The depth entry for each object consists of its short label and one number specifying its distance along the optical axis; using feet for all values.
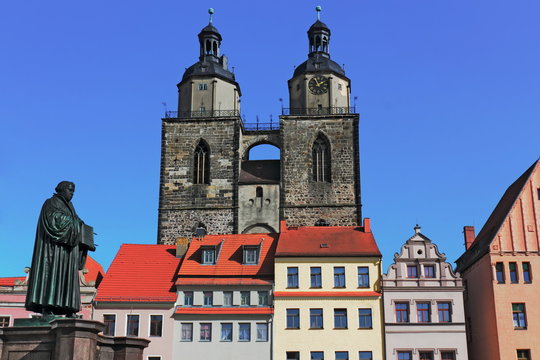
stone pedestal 39.78
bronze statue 43.09
